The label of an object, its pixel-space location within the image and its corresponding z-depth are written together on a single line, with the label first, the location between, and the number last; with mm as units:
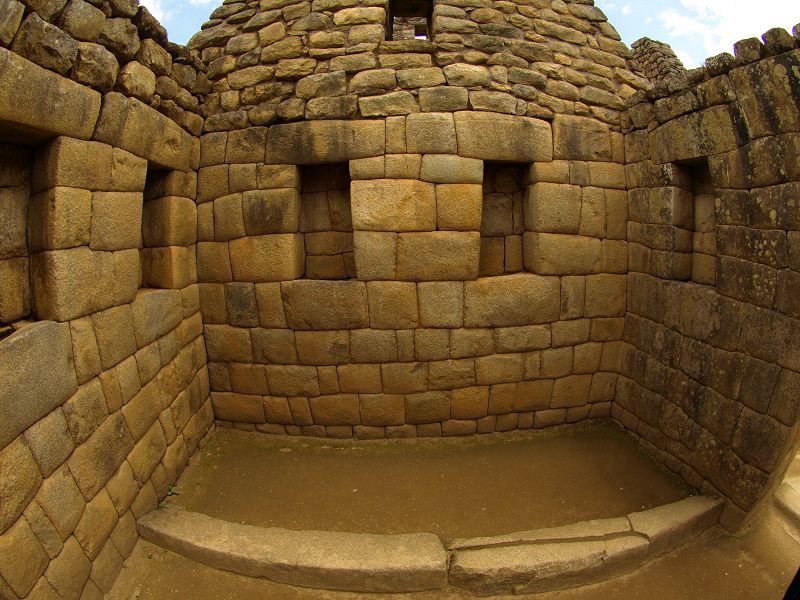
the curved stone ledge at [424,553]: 2967
